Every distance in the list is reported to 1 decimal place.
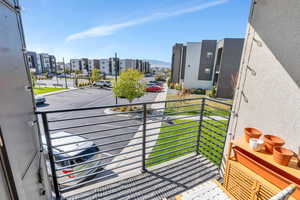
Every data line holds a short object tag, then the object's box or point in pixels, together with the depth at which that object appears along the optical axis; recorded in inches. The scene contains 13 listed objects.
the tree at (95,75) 774.5
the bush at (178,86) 642.2
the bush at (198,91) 589.3
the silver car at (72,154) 110.4
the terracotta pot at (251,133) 51.8
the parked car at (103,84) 771.9
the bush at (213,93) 529.5
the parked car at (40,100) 397.6
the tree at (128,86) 343.6
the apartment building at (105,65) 1660.9
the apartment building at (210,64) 504.7
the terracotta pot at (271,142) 45.4
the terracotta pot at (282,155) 40.5
